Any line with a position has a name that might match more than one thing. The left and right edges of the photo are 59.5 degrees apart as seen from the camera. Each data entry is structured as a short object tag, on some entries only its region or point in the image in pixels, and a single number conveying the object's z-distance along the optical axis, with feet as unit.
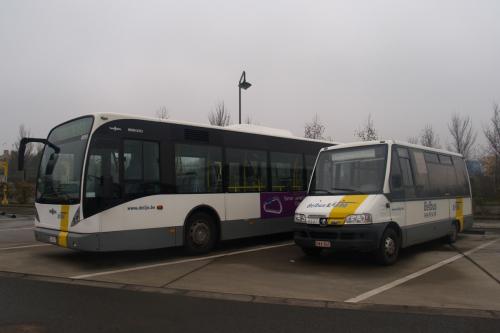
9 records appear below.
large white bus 28.40
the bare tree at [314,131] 114.11
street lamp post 71.05
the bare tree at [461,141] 128.47
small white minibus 28.30
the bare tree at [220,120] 113.19
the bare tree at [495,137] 88.48
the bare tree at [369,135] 105.29
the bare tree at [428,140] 143.82
